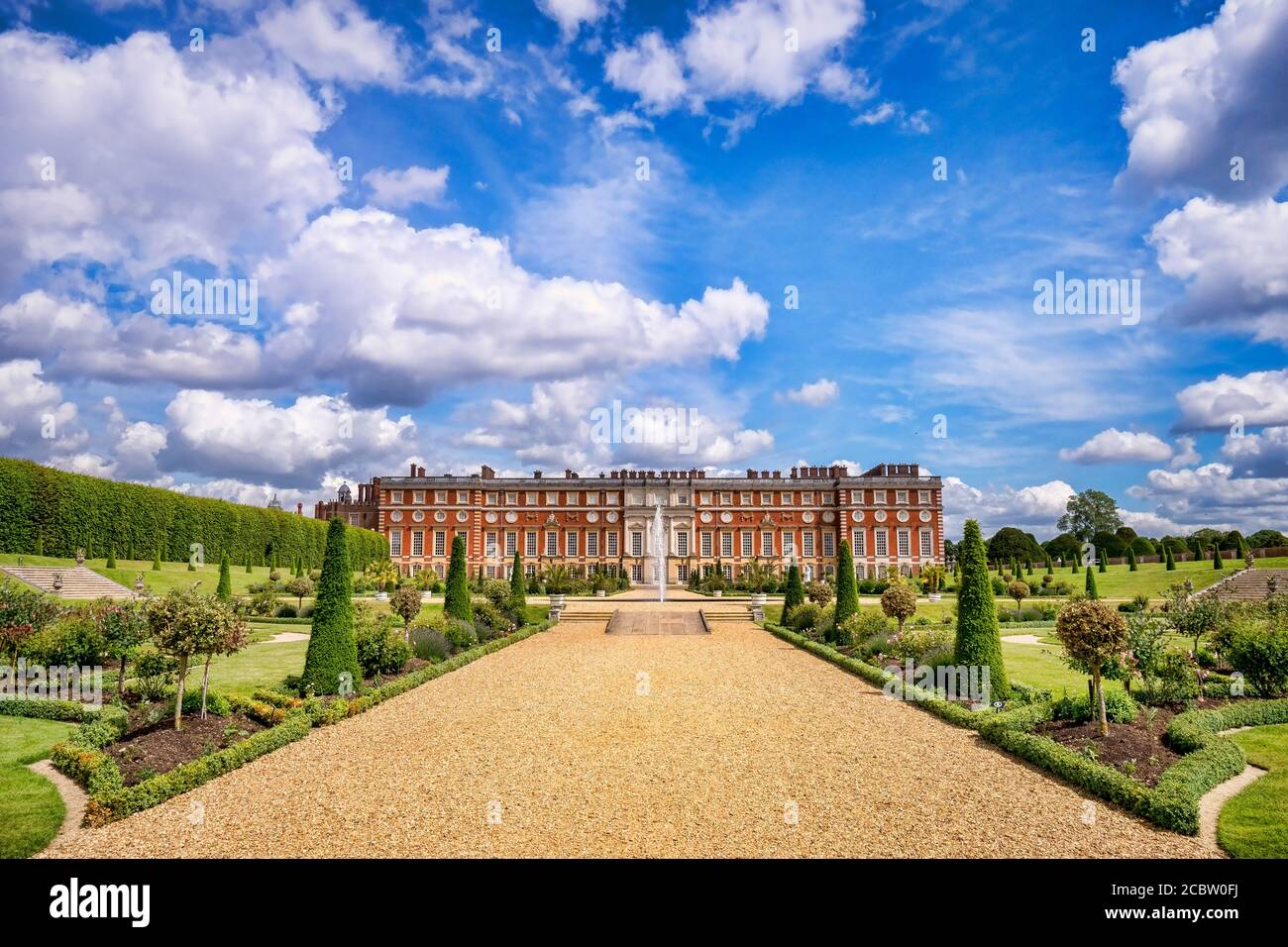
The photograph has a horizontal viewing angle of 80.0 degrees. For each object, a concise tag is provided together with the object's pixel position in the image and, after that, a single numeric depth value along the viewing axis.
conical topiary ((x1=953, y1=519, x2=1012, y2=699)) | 11.02
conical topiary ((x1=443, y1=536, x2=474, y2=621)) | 19.48
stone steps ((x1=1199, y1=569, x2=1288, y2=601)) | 27.30
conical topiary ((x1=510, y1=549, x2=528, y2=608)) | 23.70
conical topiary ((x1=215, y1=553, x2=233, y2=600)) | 24.91
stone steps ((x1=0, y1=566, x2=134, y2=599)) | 25.77
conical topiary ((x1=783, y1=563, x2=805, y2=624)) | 24.83
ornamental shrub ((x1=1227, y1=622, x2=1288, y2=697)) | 11.03
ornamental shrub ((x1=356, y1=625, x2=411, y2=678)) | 13.19
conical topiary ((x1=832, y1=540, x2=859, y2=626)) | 18.88
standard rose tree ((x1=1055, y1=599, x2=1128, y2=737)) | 8.34
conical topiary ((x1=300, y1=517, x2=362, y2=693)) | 11.29
